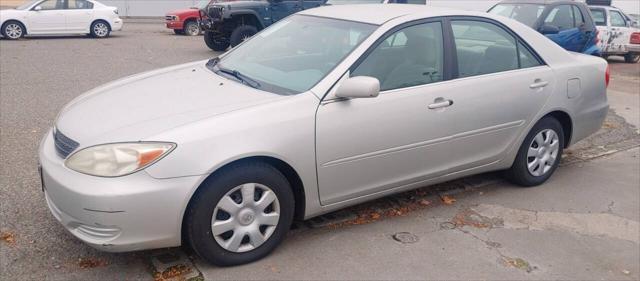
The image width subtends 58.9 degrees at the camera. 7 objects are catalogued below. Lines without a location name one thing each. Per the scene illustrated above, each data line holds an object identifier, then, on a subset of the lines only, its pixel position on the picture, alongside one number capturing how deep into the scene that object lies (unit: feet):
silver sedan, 10.23
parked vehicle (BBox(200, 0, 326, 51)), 42.01
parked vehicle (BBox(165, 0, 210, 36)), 62.75
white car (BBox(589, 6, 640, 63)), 51.13
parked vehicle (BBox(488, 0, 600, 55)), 33.86
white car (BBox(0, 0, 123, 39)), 52.70
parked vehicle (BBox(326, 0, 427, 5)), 40.37
